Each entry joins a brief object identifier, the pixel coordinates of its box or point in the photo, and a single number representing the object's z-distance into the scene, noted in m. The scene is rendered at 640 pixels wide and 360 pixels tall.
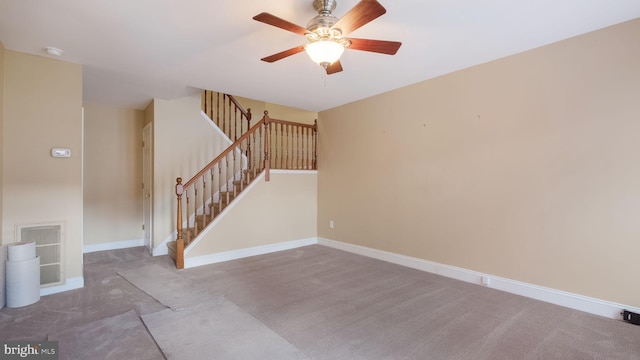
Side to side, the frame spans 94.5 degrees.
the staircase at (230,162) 4.49
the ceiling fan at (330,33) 2.01
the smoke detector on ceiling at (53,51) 3.08
